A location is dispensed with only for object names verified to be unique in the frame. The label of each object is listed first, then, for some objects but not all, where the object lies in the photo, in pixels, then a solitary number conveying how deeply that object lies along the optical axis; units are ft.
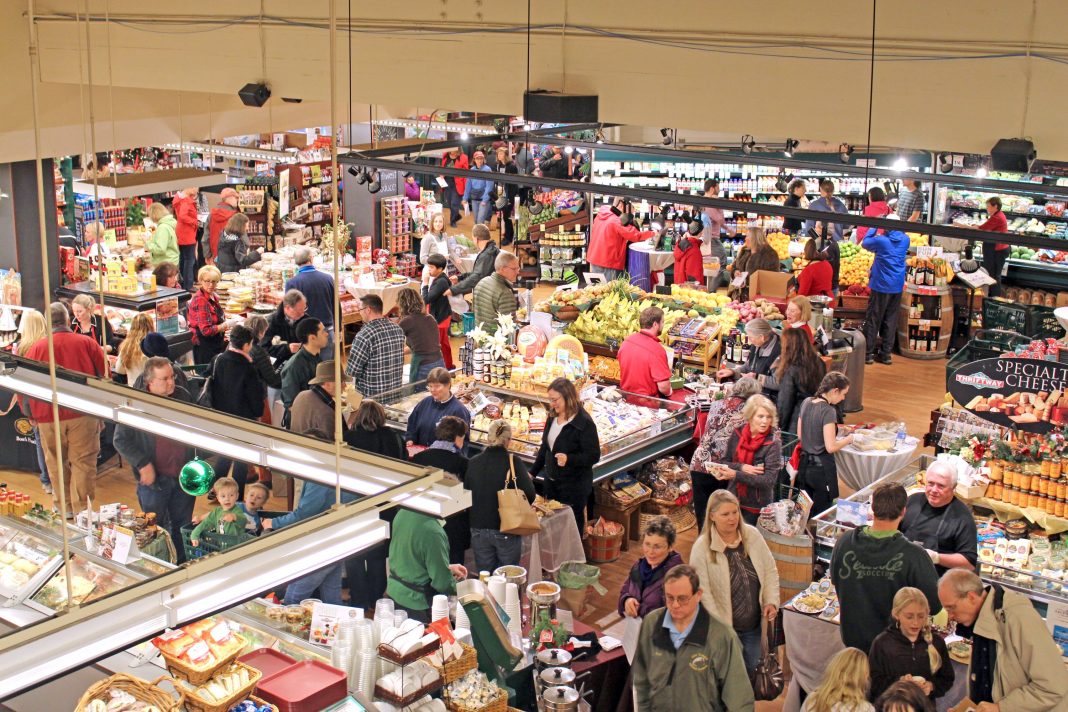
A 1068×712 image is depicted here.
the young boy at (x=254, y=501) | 22.61
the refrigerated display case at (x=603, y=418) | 28.07
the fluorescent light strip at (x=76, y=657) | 9.39
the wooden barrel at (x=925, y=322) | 44.29
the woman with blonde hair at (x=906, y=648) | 16.93
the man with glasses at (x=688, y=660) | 16.58
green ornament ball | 17.89
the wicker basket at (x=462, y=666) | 17.25
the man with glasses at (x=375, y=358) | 30.50
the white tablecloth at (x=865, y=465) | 27.07
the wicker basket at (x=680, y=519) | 28.94
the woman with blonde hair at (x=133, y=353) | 30.07
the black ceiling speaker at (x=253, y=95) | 29.43
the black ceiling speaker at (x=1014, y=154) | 18.92
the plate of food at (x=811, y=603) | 20.35
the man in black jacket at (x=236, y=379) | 29.19
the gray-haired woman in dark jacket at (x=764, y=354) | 30.07
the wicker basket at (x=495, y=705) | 16.81
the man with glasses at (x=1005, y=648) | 16.69
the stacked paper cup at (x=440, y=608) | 18.70
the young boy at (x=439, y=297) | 37.88
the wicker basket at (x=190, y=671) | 15.39
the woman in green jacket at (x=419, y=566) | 20.99
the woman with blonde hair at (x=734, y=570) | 19.03
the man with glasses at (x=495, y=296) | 34.78
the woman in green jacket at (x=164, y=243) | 45.01
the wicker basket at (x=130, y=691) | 14.26
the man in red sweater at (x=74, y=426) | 29.14
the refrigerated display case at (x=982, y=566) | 20.83
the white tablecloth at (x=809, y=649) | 19.92
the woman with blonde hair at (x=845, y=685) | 16.05
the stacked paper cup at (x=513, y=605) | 19.62
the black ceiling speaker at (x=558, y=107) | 21.76
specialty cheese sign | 24.90
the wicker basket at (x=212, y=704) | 15.21
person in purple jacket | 18.89
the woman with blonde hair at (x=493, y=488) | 23.26
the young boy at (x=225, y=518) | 21.91
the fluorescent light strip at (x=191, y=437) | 13.32
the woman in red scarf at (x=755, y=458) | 24.36
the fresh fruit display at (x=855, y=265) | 46.26
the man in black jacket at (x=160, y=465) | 25.68
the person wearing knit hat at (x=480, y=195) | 65.62
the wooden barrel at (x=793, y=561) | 22.62
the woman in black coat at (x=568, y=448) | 25.31
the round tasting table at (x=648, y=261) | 49.14
